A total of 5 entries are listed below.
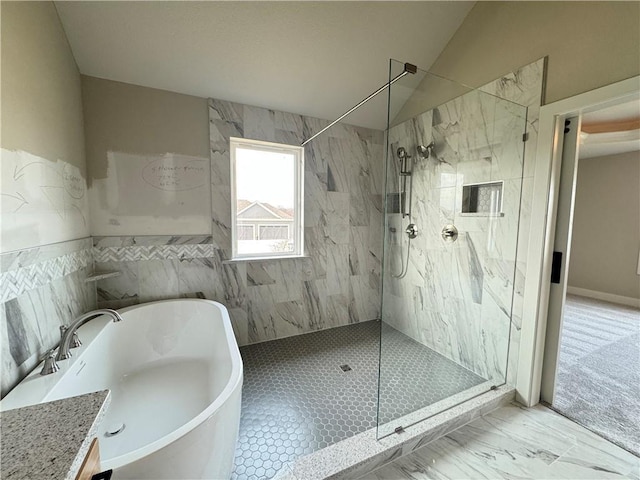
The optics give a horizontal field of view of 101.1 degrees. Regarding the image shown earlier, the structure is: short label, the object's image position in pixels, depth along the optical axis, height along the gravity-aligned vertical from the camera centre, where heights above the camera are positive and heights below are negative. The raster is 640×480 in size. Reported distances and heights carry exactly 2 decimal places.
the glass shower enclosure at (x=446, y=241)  1.94 -0.21
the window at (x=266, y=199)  2.67 +0.17
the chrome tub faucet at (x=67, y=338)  1.37 -0.66
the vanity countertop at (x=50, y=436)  0.45 -0.43
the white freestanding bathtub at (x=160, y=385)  0.93 -0.96
